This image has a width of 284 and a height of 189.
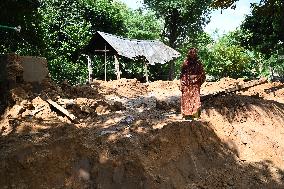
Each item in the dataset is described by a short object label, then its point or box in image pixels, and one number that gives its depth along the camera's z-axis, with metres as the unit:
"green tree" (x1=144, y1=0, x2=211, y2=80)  19.17
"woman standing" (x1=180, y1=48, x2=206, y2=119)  5.39
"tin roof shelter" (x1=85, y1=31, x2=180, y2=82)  12.21
